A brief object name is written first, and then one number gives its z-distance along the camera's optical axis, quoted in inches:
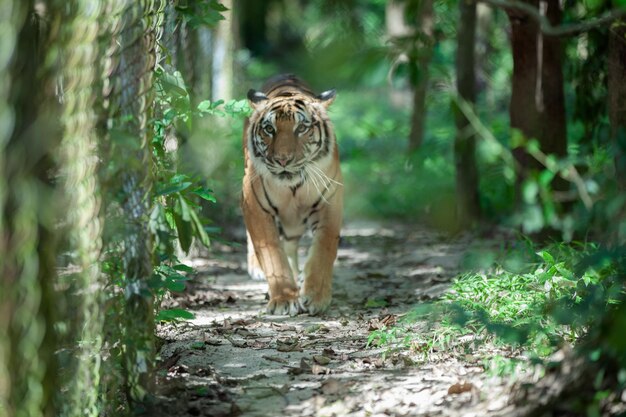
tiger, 462.0
